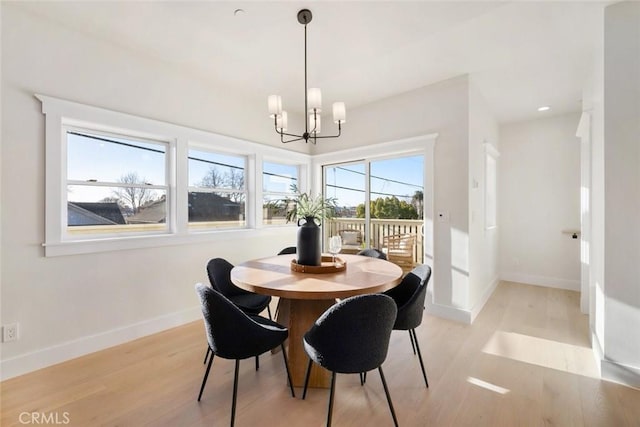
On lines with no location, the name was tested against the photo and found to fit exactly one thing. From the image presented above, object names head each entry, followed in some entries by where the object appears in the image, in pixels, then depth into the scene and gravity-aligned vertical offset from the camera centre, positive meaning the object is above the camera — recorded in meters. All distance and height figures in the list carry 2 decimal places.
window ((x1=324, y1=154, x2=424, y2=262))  3.63 +0.20
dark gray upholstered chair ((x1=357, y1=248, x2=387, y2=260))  2.79 -0.42
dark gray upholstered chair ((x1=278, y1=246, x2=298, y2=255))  3.11 -0.43
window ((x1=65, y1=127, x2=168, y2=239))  2.46 +0.29
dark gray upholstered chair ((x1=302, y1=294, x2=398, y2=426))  1.35 -0.61
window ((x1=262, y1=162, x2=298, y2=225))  4.08 +0.35
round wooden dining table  1.59 -0.44
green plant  2.21 +0.03
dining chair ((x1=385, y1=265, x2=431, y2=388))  1.84 -0.62
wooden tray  2.01 -0.41
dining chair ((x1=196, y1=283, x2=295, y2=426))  1.50 -0.65
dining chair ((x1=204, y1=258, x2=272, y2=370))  2.26 -0.69
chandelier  2.12 +0.84
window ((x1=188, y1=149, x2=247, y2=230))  3.28 +0.29
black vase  2.13 -0.25
